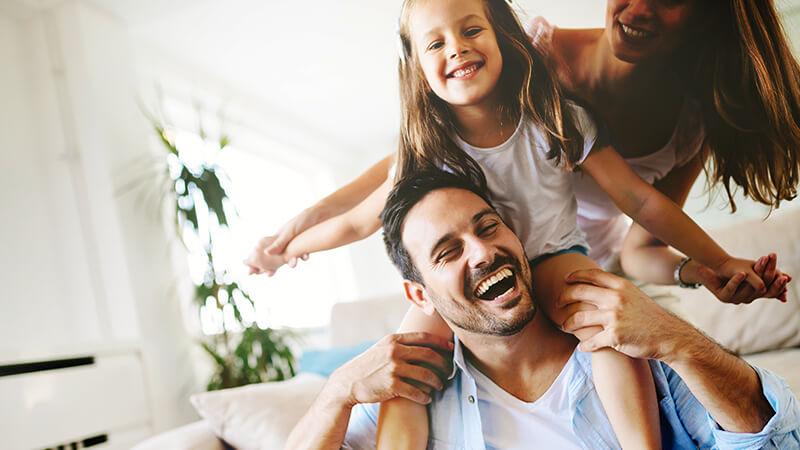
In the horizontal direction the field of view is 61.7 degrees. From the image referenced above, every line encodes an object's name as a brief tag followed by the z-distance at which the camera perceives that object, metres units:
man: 1.05
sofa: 1.17
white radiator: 1.84
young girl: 1.16
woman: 1.13
